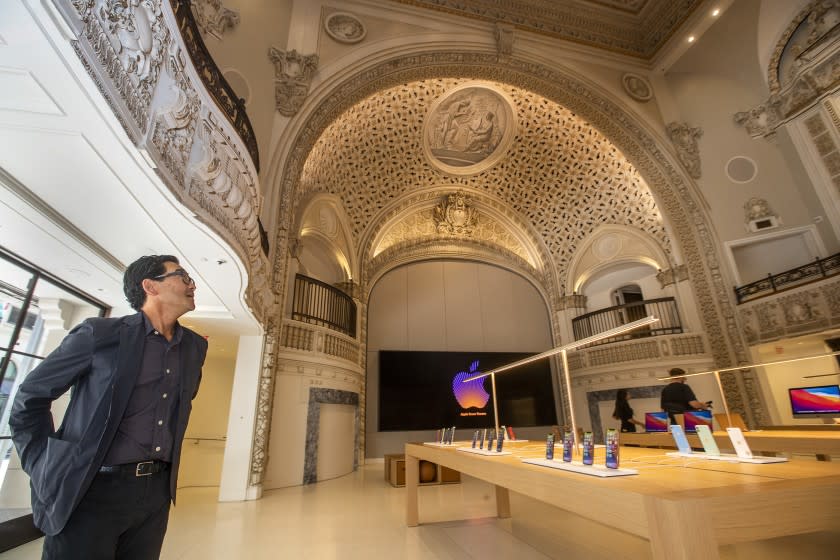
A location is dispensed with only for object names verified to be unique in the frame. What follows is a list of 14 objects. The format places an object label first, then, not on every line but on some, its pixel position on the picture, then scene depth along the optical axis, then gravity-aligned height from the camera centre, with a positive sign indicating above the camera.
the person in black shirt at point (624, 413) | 6.34 -0.07
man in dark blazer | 1.15 +0.00
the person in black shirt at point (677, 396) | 4.85 +0.13
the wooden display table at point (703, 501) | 1.07 -0.29
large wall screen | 10.34 +0.59
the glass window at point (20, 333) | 3.32 +0.85
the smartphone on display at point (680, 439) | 2.16 -0.17
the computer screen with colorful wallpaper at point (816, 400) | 5.77 +0.03
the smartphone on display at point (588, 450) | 1.73 -0.18
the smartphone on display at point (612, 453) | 1.64 -0.18
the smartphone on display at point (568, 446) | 1.90 -0.17
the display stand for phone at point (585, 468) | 1.54 -0.24
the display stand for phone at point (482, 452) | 2.70 -0.27
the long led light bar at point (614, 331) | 1.89 +0.40
